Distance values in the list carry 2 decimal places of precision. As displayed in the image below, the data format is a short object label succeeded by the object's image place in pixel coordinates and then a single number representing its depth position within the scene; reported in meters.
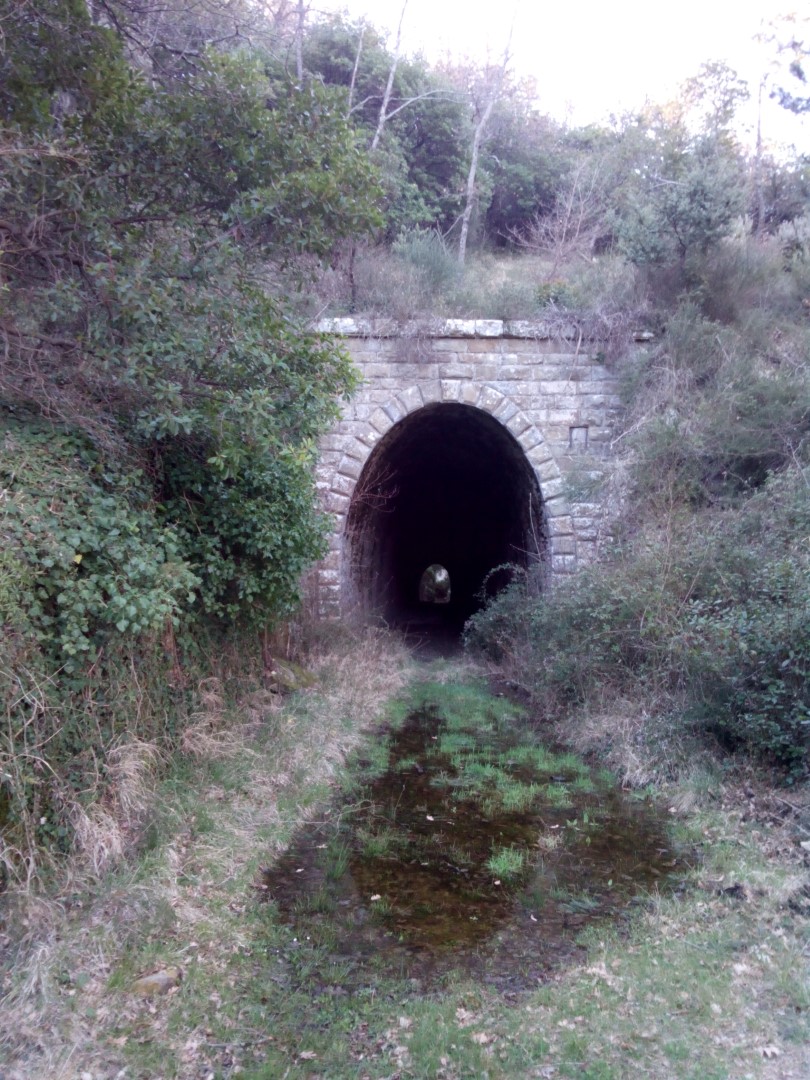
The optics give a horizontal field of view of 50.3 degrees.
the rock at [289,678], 8.59
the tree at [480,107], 20.38
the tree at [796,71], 12.91
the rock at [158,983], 3.81
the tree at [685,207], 11.51
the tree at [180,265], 5.50
